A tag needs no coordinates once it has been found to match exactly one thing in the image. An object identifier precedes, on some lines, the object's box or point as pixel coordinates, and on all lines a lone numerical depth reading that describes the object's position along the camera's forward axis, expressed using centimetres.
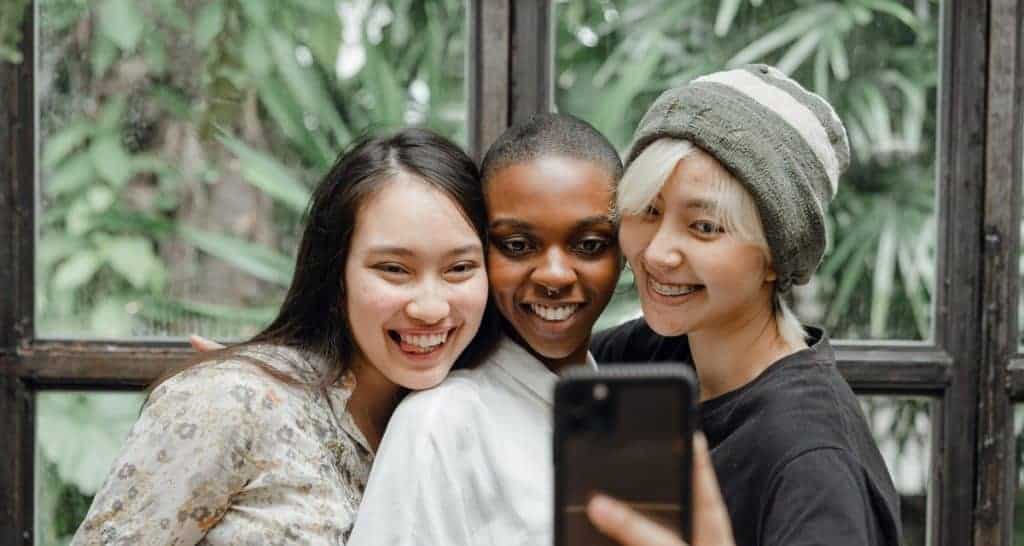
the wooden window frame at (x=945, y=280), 155
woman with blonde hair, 98
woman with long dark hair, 109
